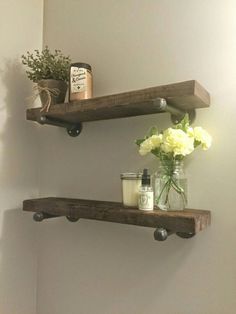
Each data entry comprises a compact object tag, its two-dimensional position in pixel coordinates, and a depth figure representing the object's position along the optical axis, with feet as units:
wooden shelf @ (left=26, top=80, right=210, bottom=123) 2.24
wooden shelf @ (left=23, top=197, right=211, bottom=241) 2.13
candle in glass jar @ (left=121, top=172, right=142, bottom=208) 2.52
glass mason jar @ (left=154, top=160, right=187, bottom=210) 2.43
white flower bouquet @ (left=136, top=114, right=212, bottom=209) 2.23
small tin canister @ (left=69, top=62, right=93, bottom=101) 2.82
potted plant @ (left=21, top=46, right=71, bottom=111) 2.98
